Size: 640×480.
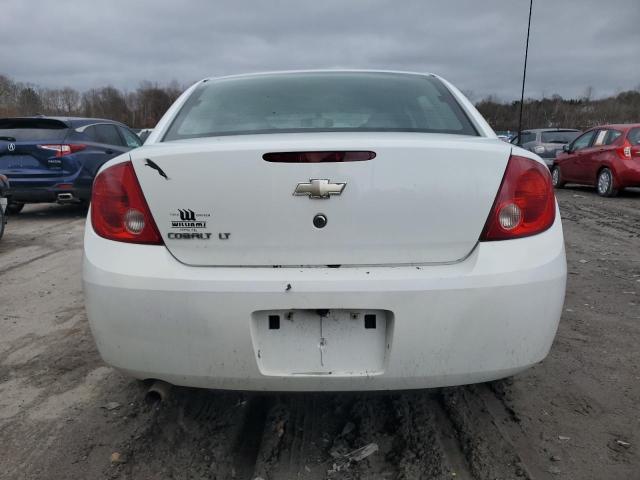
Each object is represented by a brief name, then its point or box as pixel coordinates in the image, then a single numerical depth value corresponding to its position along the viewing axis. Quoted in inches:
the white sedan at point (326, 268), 74.0
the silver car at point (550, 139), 608.1
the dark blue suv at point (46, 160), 323.6
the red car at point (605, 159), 418.6
